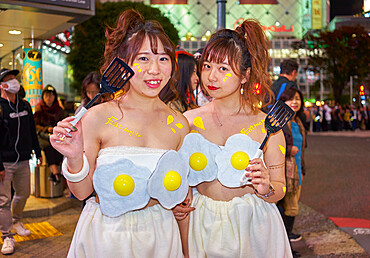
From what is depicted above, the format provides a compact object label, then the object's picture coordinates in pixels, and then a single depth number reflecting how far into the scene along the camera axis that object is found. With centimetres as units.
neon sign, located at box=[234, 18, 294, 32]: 7020
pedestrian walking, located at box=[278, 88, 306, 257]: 548
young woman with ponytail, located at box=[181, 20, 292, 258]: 257
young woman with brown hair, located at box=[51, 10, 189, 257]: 223
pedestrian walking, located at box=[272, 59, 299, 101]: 647
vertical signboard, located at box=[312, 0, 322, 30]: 7044
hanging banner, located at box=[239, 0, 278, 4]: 6994
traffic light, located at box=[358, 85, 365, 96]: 3606
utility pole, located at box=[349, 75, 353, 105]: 3797
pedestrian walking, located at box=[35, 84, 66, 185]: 814
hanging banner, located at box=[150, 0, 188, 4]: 6719
